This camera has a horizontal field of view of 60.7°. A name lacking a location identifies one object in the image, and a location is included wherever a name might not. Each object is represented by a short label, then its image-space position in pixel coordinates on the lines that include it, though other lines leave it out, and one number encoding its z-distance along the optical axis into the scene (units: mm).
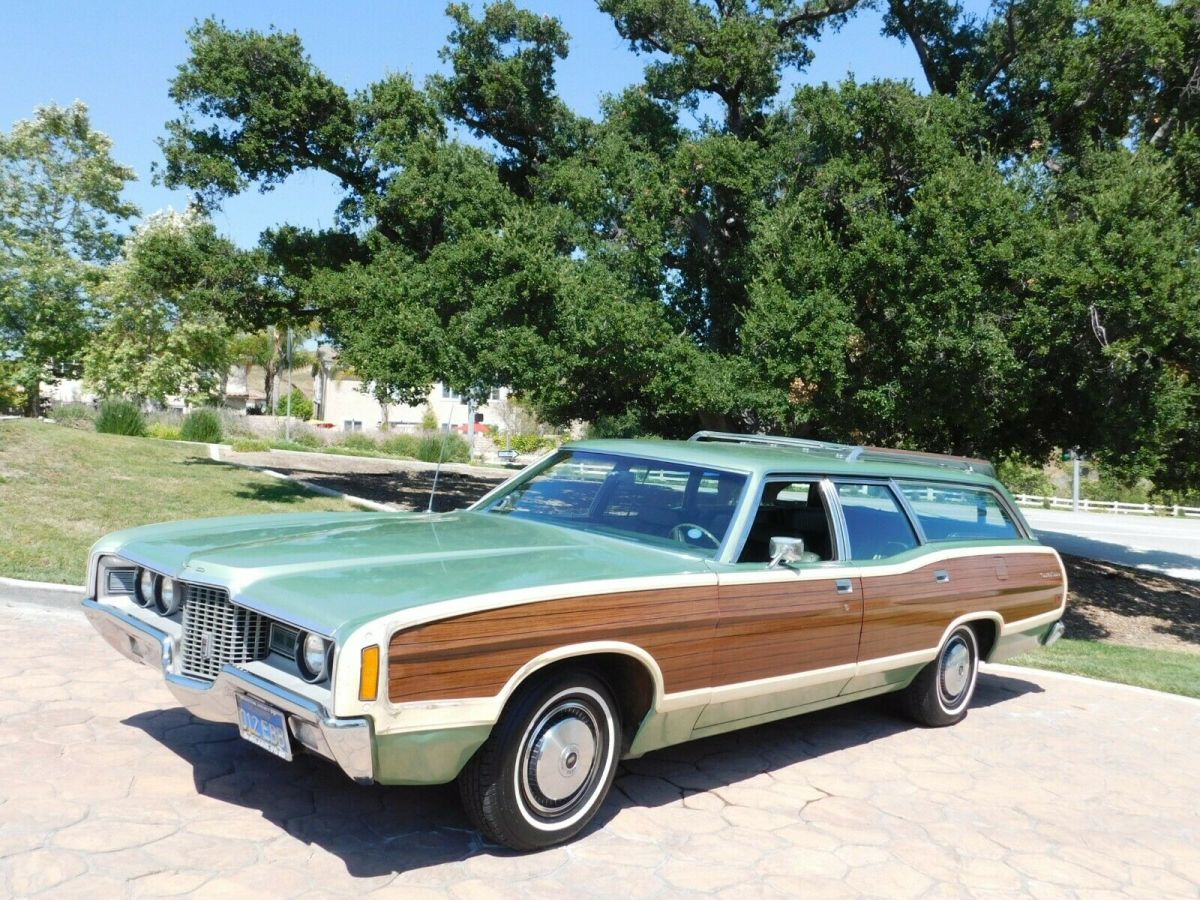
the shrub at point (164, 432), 28850
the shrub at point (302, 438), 36112
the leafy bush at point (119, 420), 26500
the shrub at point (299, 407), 64250
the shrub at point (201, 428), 29250
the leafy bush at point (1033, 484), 50603
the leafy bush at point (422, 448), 35938
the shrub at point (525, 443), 52188
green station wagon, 3578
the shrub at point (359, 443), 38047
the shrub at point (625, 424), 17547
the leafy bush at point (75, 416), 28475
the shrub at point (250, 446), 28625
